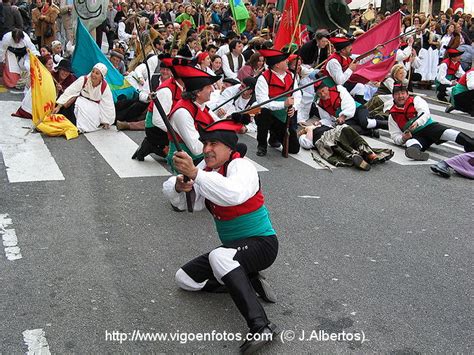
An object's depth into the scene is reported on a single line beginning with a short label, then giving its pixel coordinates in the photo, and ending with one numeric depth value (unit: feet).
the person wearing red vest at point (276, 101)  29.19
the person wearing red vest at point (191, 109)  19.70
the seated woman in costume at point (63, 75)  35.47
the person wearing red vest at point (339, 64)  33.09
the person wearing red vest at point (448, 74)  48.37
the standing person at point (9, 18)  46.91
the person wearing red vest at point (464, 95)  39.73
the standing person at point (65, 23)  53.21
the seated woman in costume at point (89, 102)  32.89
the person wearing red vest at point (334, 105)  32.81
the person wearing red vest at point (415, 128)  29.63
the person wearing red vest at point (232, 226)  12.81
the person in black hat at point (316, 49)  39.09
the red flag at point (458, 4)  73.53
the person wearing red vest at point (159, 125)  24.39
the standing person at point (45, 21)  50.83
